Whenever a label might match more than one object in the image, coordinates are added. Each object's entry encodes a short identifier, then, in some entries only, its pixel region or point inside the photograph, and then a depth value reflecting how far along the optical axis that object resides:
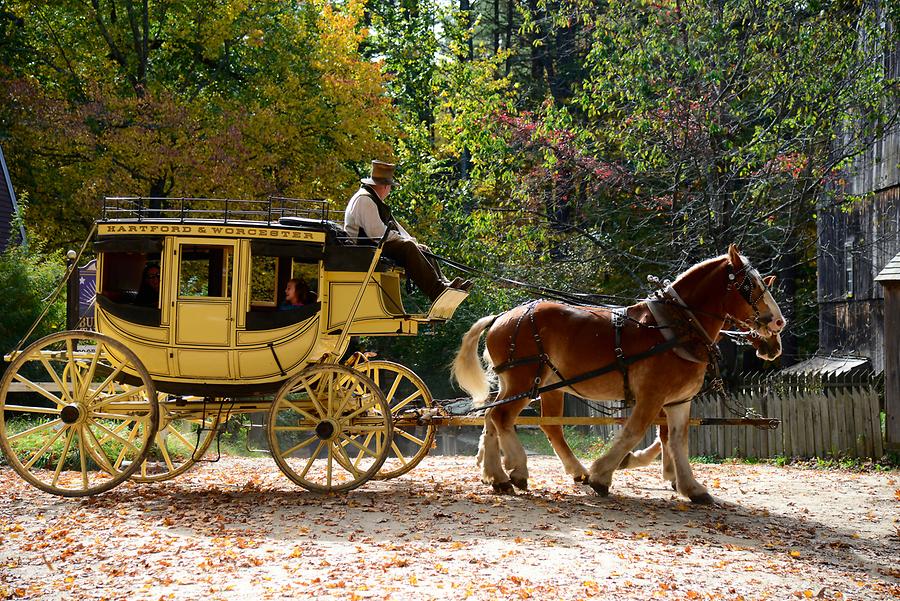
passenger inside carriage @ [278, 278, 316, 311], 9.43
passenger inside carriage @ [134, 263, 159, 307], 9.45
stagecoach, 8.94
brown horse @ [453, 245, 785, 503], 8.86
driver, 9.24
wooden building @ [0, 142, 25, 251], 21.91
